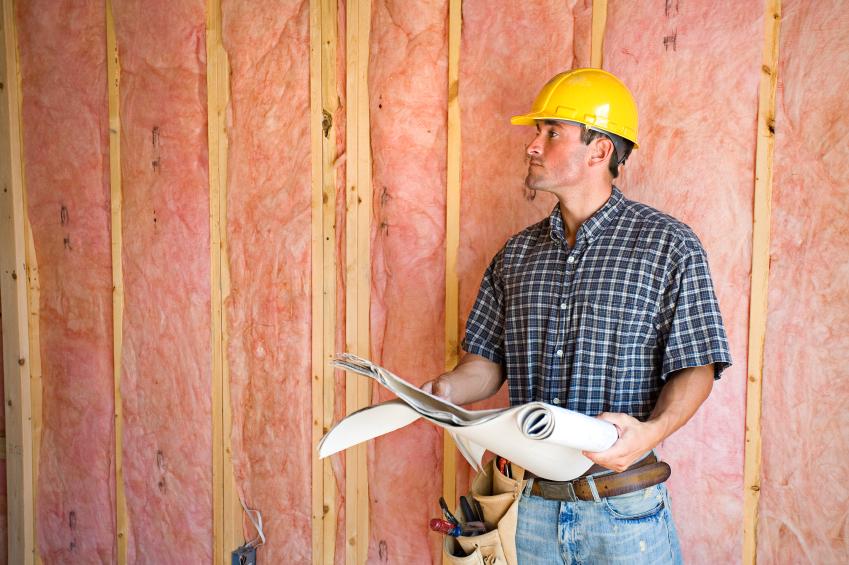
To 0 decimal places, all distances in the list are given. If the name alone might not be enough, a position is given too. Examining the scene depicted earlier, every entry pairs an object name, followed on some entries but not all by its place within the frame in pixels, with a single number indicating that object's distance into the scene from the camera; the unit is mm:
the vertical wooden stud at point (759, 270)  1872
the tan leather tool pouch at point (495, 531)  1753
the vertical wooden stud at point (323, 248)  2533
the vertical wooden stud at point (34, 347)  3260
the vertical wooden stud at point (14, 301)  3221
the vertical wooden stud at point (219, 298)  2748
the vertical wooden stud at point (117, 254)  2982
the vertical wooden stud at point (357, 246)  2477
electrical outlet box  2775
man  1580
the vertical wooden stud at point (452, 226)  2305
